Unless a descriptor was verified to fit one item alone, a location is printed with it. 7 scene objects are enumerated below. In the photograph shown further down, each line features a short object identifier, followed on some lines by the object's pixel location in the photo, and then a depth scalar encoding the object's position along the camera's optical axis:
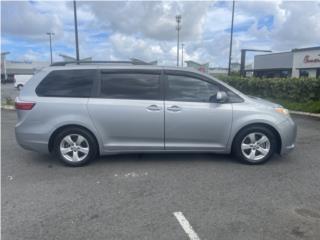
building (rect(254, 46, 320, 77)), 24.91
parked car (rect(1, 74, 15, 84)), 47.17
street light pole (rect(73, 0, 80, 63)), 11.03
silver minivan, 3.89
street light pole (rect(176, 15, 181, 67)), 33.08
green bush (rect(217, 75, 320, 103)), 9.92
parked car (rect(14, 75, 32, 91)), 28.37
